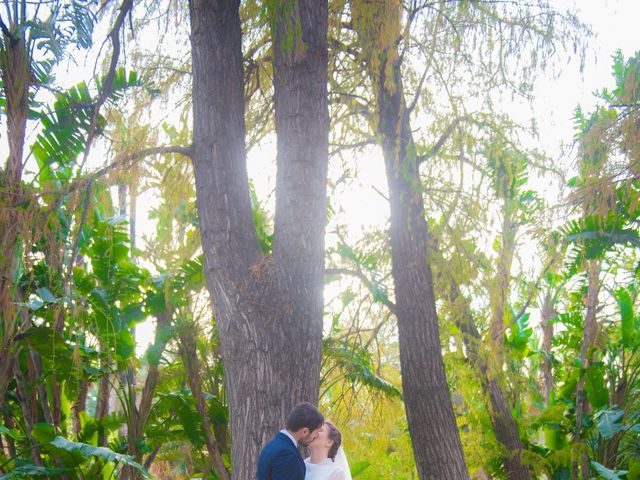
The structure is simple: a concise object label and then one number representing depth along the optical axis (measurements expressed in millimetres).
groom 4211
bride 4578
